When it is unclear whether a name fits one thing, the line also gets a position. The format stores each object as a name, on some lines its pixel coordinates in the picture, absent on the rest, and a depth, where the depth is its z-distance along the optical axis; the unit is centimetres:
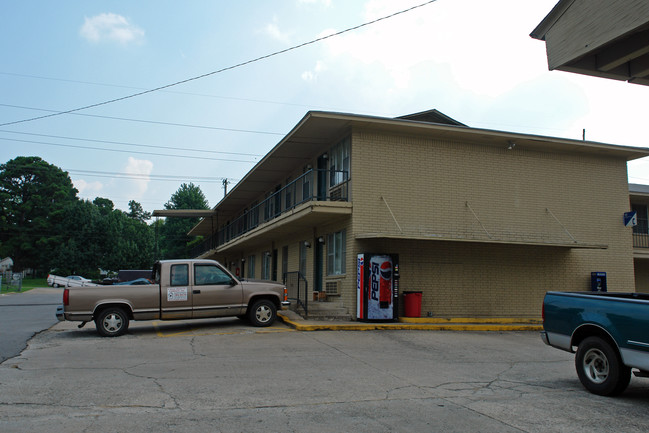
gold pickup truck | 1269
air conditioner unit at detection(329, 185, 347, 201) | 1736
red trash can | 1617
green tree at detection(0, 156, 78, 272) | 7244
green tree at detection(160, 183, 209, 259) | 8206
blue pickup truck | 667
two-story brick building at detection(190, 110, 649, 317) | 1666
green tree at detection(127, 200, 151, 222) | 12000
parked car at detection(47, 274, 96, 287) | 5729
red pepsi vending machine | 1536
